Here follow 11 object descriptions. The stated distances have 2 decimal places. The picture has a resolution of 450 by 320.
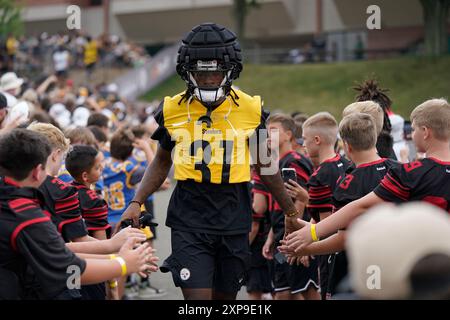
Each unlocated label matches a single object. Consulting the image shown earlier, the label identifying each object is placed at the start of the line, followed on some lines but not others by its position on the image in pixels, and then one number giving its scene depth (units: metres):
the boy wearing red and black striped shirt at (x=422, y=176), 9.48
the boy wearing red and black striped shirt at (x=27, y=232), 8.06
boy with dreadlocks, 14.66
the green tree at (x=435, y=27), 50.23
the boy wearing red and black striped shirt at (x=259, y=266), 16.61
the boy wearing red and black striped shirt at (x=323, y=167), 13.26
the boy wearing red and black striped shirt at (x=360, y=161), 11.31
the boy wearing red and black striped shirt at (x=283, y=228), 15.67
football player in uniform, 11.48
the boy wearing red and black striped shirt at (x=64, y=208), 10.05
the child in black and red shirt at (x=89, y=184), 12.52
